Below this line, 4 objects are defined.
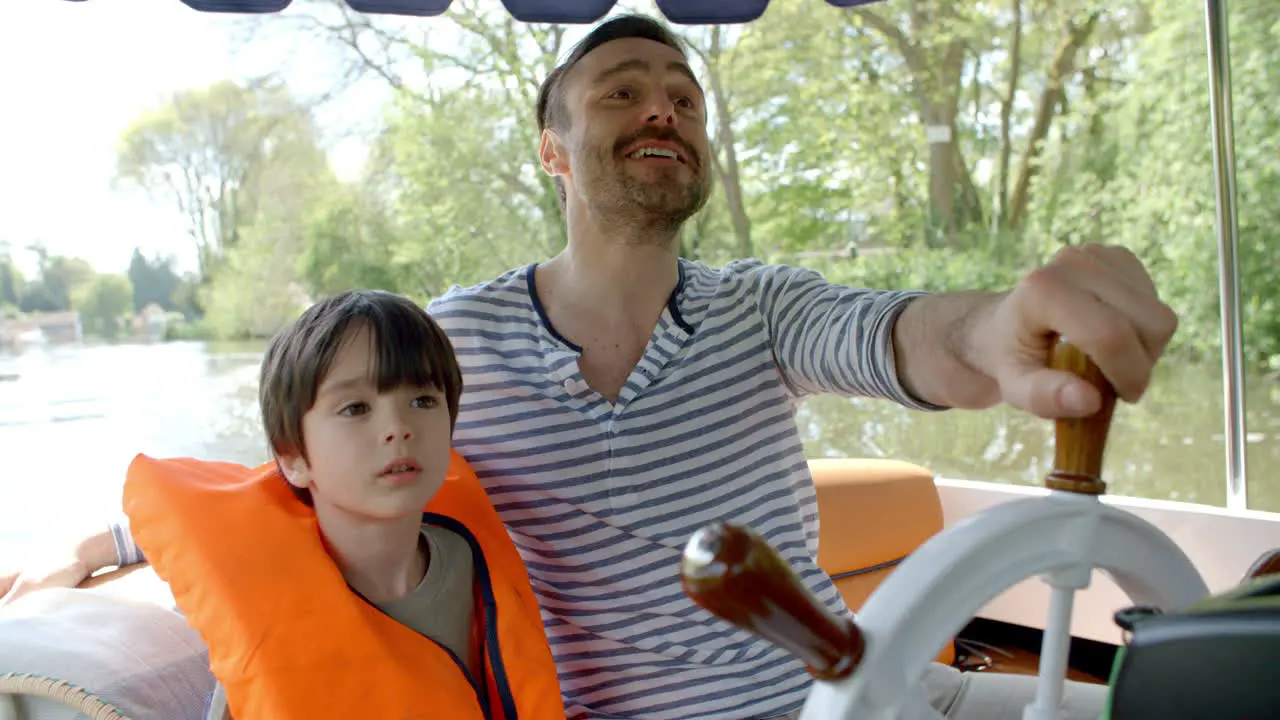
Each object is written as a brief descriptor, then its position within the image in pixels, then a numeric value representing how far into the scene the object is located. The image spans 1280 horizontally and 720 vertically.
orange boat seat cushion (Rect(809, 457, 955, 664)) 2.73
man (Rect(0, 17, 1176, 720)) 1.32
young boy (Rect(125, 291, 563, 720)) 1.18
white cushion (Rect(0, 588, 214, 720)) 1.28
